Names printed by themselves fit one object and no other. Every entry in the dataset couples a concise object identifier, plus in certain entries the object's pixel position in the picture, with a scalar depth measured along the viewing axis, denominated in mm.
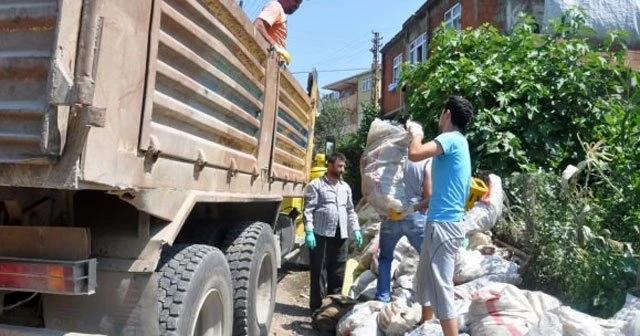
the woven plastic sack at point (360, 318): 4317
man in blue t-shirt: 3561
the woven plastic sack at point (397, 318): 3992
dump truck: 1892
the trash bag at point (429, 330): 3645
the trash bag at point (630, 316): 2957
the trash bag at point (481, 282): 4344
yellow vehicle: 6082
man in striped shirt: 5707
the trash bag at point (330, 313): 4988
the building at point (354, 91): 44156
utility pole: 30488
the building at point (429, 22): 13336
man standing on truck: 4730
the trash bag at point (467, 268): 4812
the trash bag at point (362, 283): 5562
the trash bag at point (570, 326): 3018
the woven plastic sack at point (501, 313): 3395
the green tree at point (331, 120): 34469
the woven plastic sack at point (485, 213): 5734
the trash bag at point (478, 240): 5824
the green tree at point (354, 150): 15609
